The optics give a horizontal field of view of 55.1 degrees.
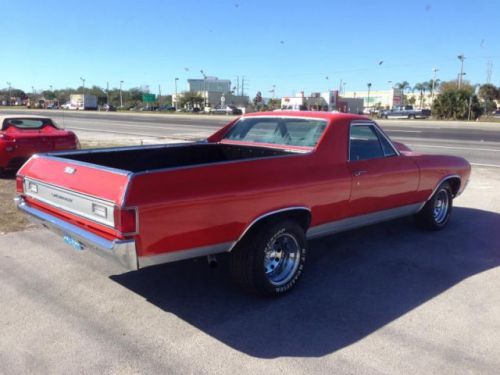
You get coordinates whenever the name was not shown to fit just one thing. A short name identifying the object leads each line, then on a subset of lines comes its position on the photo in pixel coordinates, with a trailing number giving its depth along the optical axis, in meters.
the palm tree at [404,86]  143.82
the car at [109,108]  99.32
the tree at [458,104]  51.44
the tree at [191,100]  111.69
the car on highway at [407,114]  57.19
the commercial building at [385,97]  113.35
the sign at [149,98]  114.75
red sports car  9.78
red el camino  3.43
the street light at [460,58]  65.81
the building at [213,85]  150.75
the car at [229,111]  83.00
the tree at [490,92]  85.53
